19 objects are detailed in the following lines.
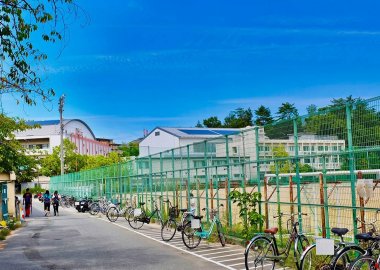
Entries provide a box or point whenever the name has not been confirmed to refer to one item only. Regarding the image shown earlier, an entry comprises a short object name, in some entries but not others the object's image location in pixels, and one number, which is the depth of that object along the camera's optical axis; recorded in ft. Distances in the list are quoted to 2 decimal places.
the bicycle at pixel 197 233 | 46.11
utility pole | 165.89
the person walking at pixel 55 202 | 106.63
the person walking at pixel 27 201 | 102.87
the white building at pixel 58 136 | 308.40
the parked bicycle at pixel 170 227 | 52.61
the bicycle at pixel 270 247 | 31.71
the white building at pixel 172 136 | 227.81
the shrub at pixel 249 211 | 43.98
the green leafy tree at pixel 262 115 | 353.00
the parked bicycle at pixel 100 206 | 100.72
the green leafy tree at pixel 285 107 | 309.88
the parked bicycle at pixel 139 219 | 68.03
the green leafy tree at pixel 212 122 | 376.89
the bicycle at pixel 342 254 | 25.82
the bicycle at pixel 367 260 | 23.90
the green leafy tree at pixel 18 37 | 32.56
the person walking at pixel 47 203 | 106.42
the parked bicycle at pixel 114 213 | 84.43
